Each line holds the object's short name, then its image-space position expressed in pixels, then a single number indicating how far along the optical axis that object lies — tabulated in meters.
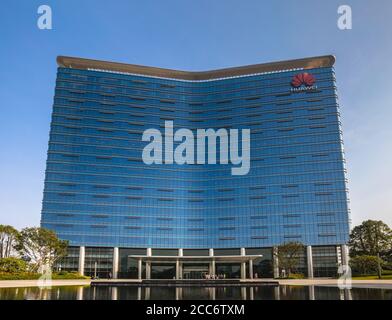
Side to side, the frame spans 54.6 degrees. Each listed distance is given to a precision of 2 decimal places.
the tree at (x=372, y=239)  74.88
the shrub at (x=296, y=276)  84.94
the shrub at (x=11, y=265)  61.44
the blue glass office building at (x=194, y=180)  98.62
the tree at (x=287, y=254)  84.31
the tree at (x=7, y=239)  72.12
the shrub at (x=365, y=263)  67.40
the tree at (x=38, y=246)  70.12
